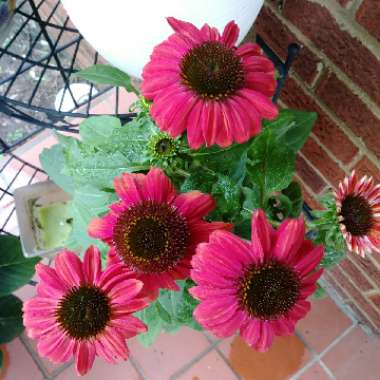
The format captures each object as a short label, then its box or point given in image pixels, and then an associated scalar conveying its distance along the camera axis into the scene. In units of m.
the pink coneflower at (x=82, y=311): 0.44
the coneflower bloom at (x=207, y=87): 0.41
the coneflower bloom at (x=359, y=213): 0.47
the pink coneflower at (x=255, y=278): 0.40
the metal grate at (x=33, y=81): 1.30
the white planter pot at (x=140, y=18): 0.47
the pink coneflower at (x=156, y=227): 0.44
